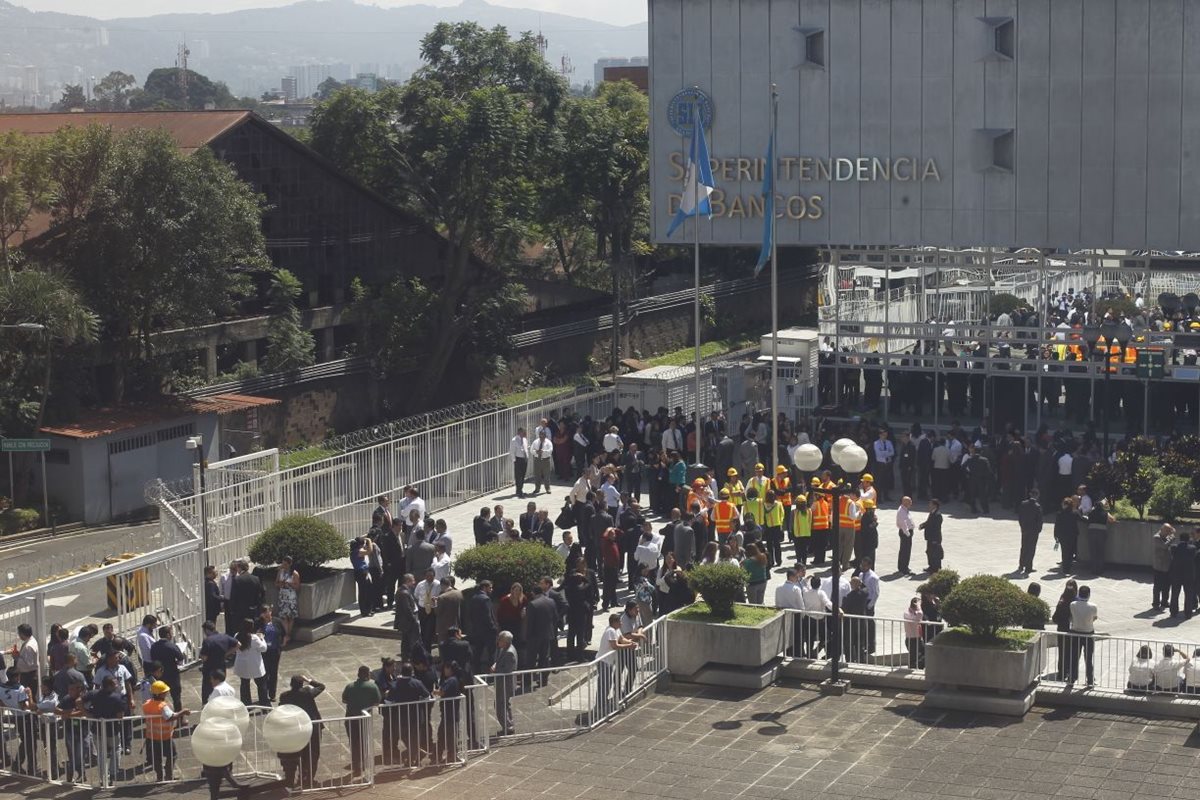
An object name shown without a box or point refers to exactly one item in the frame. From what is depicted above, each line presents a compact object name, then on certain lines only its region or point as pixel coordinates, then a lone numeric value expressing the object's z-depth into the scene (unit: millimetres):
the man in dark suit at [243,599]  23656
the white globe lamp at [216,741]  15664
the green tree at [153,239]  37656
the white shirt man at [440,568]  24359
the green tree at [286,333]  43156
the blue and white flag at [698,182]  32094
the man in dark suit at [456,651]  20125
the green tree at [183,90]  169500
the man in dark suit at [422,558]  25219
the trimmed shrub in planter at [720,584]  21250
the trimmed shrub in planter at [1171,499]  27141
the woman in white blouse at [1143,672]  19828
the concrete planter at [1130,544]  27406
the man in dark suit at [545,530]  26922
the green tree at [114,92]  148875
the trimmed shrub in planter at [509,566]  23312
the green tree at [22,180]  36688
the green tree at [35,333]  35000
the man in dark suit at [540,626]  21641
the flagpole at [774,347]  29891
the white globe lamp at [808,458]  22438
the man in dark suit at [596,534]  26547
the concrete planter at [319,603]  25078
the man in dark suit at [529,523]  27016
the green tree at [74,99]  154388
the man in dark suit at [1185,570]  24500
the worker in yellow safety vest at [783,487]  28109
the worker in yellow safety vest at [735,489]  27867
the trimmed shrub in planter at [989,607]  19906
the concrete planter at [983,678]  19969
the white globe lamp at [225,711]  15867
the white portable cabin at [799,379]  38344
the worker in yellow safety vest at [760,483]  27969
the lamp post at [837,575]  20781
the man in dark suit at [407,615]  22797
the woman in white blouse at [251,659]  21219
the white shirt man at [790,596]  22109
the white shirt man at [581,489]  29406
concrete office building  34750
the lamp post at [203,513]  27516
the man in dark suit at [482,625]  21578
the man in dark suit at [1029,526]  26844
